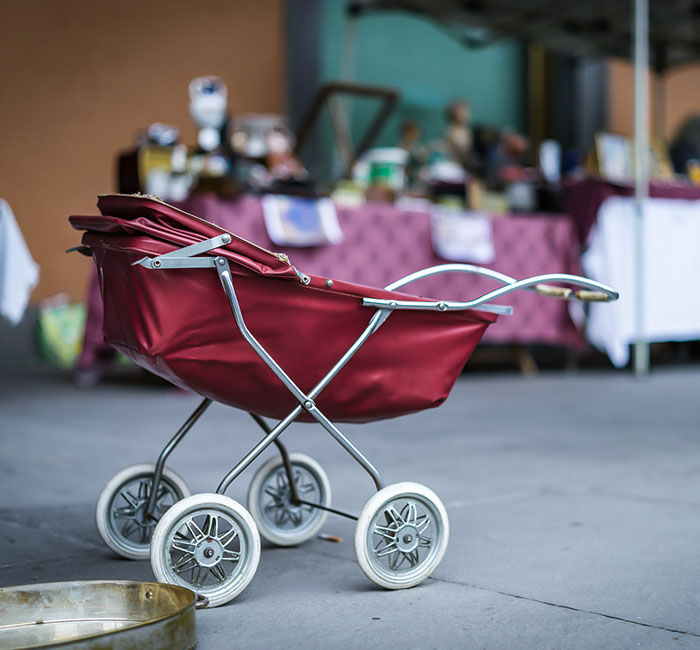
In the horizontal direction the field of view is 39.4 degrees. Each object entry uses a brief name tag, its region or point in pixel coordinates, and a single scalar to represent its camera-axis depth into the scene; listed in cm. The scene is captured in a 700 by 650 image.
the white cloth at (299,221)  504
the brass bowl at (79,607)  155
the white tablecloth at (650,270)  595
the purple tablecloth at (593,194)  598
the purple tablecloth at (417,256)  504
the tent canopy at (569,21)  711
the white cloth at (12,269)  395
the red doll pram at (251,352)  173
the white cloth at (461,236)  570
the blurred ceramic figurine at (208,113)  551
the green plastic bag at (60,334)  689
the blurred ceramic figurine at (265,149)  546
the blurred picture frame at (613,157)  662
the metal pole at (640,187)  588
